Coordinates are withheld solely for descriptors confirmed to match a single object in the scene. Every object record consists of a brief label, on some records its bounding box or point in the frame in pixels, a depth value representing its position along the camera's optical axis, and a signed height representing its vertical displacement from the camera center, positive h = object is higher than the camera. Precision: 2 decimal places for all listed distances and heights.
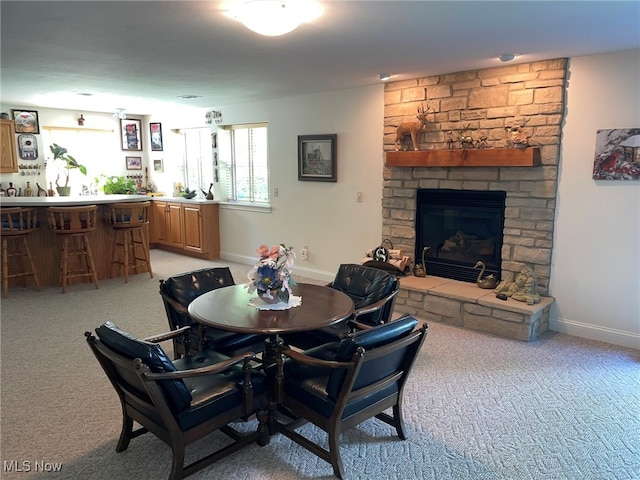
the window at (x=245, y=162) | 6.90 +0.15
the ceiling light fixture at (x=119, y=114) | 7.09 +0.88
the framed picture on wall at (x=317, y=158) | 5.73 +0.18
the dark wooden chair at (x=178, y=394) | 1.99 -1.06
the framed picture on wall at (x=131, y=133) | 8.16 +0.67
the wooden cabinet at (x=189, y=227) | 7.28 -0.91
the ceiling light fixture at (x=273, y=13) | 2.51 +0.89
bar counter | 5.44 -0.87
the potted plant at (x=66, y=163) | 7.29 +0.13
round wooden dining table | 2.47 -0.82
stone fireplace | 4.07 +0.18
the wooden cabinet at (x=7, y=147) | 6.56 +0.34
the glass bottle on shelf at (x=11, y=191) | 6.82 -0.30
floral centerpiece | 2.73 -0.60
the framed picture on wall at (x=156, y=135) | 8.23 +0.65
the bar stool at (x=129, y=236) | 5.89 -0.88
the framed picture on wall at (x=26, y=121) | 6.90 +0.76
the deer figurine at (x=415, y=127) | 4.76 +0.48
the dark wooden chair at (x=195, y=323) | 2.97 -1.01
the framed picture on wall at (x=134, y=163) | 8.35 +0.15
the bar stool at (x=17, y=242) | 5.15 -0.84
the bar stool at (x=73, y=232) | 5.38 -0.72
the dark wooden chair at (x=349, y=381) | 2.11 -1.04
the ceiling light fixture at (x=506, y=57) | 3.75 +0.96
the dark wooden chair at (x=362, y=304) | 3.08 -0.92
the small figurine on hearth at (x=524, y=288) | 4.05 -1.04
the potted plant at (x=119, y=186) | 7.64 -0.25
